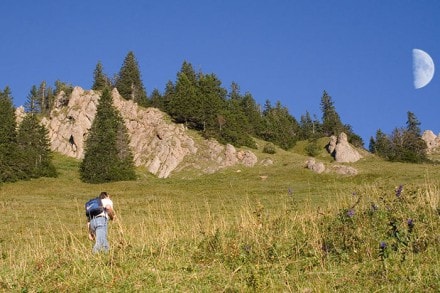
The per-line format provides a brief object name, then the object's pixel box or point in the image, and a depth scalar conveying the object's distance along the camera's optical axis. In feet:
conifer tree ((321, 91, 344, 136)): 459.73
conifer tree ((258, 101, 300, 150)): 399.65
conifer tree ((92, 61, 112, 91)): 435.53
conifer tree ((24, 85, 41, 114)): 516.32
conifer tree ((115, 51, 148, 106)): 419.19
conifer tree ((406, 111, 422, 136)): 420.19
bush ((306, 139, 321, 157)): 376.07
